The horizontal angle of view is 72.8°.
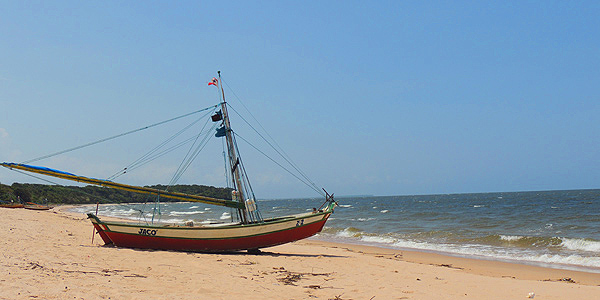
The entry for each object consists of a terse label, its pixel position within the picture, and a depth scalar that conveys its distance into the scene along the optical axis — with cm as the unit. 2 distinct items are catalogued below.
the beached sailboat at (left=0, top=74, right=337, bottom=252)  1424
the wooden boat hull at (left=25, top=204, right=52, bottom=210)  4189
